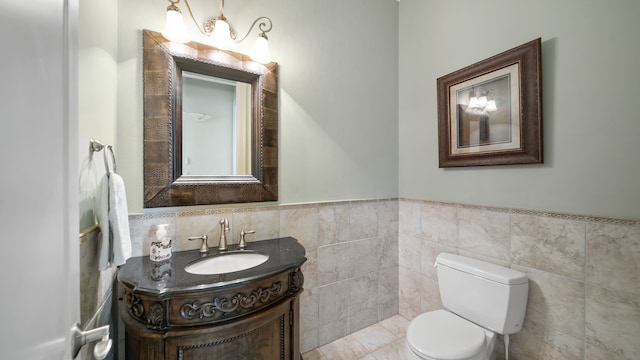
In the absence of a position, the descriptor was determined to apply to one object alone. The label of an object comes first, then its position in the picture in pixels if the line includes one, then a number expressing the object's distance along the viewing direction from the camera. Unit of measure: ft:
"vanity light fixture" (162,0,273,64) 4.09
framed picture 4.53
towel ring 3.05
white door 0.98
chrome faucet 4.60
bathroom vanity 3.03
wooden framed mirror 4.26
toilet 4.11
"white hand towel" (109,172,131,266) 3.05
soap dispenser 3.91
